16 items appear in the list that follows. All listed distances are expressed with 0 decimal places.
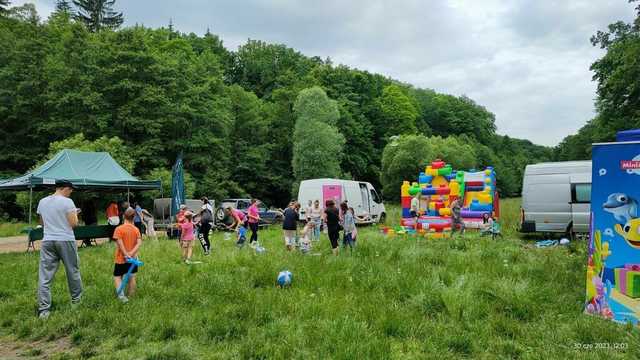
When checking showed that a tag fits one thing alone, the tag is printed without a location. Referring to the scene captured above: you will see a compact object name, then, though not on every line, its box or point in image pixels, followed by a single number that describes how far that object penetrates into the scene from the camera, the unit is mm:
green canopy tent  14093
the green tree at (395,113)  60625
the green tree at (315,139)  43094
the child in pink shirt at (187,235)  10805
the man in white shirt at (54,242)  6582
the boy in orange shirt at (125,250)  7055
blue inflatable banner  5953
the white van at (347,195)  22375
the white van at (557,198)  14570
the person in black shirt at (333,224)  11961
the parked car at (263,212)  23588
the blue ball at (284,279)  7707
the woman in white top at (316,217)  16531
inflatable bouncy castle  18141
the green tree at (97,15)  49781
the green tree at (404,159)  50562
